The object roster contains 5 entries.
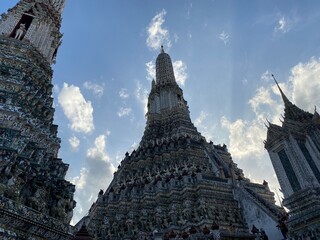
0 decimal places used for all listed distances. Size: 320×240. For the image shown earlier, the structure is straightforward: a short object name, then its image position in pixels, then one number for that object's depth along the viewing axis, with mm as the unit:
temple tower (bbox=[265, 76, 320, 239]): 24564
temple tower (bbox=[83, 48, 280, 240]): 23875
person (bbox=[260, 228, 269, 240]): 15859
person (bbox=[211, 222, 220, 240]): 14884
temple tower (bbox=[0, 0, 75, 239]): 13066
